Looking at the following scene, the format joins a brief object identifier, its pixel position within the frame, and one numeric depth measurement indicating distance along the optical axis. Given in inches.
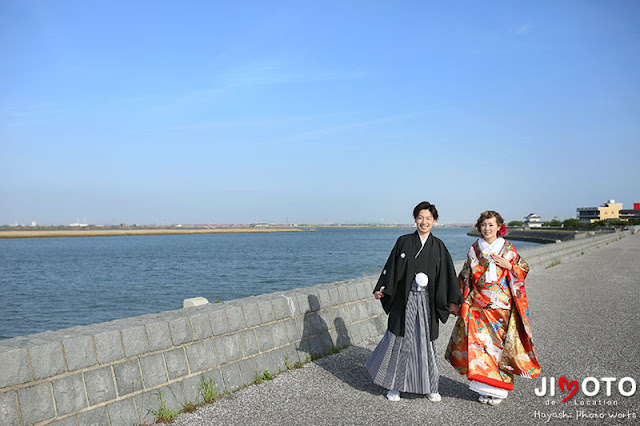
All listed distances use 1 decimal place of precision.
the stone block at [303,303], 251.8
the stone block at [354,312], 292.6
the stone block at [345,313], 282.8
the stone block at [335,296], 277.5
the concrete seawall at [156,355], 144.5
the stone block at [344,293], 286.0
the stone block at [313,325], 253.0
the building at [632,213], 6342.5
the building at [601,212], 6220.5
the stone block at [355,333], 285.2
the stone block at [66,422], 146.8
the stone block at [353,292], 294.0
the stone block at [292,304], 245.1
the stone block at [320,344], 253.1
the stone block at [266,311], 228.7
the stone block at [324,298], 267.6
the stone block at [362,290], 303.0
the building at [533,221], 5565.0
